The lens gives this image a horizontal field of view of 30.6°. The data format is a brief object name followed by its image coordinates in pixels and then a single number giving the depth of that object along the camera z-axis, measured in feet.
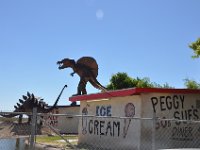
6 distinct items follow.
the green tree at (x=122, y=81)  179.01
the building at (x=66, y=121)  103.09
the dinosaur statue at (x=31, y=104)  103.86
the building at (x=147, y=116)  49.42
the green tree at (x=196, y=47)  66.80
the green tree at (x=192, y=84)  137.08
